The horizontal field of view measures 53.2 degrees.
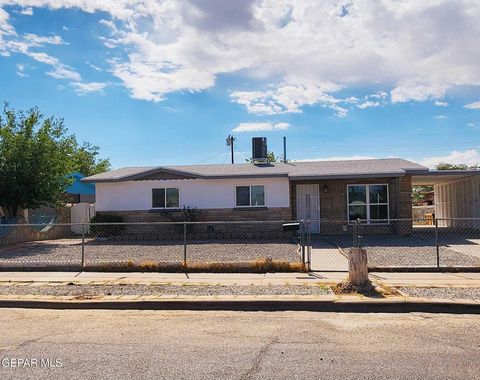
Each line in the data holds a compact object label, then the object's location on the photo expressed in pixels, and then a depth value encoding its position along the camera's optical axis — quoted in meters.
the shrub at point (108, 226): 21.20
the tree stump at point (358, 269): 8.56
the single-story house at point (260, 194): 20.44
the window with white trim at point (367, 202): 20.62
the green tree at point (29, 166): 18.95
